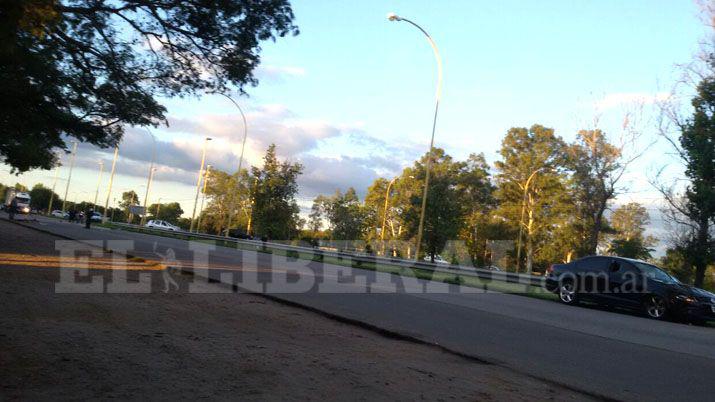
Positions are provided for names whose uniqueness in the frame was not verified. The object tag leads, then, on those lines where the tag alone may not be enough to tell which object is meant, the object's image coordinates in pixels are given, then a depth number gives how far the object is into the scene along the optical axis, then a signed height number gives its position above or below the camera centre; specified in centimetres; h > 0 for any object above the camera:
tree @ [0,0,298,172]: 1205 +391
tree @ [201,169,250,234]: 9269 +664
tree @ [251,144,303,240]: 4478 +409
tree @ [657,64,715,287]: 2462 +545
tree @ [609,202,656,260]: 6650 +852
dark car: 1355 +3
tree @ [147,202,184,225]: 14088 +550
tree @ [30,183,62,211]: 14450 +527
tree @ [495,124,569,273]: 5216 +893
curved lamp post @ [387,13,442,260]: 2499 +708
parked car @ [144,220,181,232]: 6389 +90
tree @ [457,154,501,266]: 6275 +818
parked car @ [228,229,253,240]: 5441 +72
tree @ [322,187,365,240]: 8306 +525
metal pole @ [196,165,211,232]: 9939 +1059
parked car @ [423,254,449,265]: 4784 +73
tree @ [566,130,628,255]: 3142 +662
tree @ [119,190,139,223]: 14488 +837
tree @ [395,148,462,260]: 4256 +374
